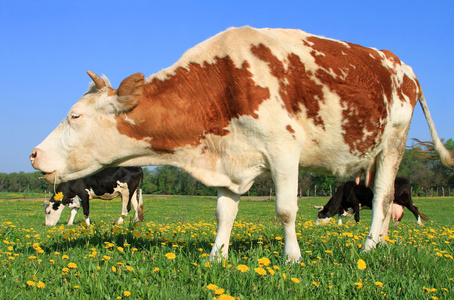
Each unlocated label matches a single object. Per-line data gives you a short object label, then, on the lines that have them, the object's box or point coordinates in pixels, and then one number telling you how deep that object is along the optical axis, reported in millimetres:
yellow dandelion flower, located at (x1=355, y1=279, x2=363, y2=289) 3208
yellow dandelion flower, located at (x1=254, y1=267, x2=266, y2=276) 3070
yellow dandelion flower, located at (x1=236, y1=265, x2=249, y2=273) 3033
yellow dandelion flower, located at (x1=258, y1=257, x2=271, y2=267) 3266
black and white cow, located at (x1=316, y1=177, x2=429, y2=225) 19073
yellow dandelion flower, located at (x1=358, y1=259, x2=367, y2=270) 3352
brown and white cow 4863
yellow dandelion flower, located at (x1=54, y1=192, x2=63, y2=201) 4830
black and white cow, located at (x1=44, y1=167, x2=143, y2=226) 17828
